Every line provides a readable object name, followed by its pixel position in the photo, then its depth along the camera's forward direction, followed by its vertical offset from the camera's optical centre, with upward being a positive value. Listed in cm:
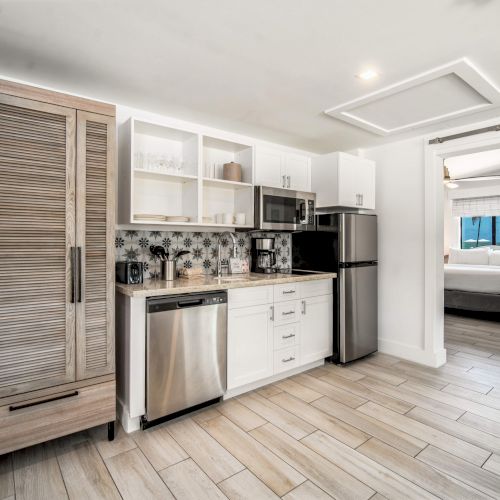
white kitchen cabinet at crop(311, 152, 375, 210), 362 +77
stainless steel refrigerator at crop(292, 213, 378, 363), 348 -18
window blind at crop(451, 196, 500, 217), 750 +102
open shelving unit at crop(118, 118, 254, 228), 266 +62
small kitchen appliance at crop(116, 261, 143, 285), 253 -15
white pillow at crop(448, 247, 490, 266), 700 -8
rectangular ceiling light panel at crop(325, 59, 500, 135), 234 +120
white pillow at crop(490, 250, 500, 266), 681 -11
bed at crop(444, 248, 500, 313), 550 -59
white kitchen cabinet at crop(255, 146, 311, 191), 333 +84
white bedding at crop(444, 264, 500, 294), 555 -44
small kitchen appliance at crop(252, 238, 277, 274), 349 -4
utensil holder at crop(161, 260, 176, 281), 279 -15
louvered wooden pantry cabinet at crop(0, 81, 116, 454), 188 -8
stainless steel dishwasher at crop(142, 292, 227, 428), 229 -70
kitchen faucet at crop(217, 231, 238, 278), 335 -3
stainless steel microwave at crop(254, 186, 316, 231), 322 +41
